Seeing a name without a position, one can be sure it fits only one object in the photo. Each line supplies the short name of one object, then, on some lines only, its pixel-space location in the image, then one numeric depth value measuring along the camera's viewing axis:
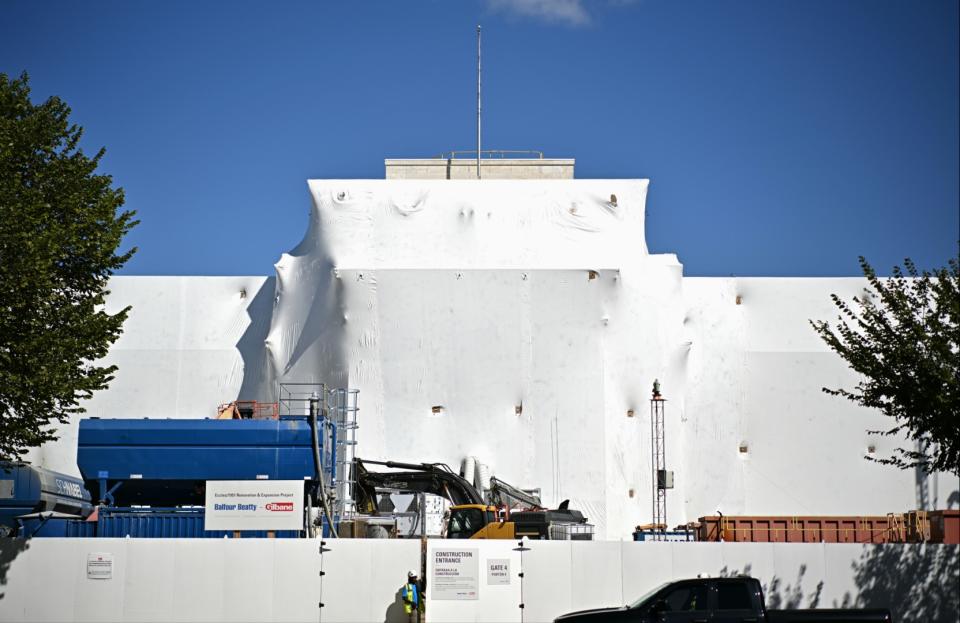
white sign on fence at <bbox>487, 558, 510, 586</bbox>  25.14
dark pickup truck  19.17
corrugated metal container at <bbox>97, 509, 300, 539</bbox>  29.62
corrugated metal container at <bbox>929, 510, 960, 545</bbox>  27.75
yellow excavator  28.94
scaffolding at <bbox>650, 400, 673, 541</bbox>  41.10
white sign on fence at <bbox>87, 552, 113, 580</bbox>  25.28
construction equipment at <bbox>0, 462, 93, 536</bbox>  31.72
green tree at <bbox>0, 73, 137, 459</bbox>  22.92
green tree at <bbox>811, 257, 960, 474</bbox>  20.64
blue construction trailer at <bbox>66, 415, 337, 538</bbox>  31.36
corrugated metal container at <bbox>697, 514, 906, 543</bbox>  32.69
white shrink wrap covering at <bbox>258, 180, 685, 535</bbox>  41.25
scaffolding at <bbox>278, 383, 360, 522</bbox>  33.03
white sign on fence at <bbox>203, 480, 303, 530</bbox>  28.19
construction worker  24.11
